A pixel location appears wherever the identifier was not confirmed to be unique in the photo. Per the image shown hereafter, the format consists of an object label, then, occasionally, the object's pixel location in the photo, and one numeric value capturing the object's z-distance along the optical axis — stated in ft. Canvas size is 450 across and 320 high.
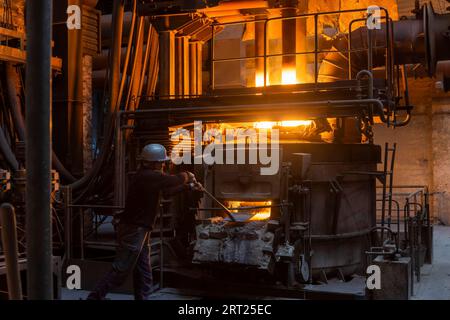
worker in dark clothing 42.86
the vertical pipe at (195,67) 64.49
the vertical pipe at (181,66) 62.49
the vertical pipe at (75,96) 65.62
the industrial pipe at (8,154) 57.57
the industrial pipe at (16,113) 61.11
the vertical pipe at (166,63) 61.00
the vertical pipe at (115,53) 61.36
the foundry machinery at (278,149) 48.55
